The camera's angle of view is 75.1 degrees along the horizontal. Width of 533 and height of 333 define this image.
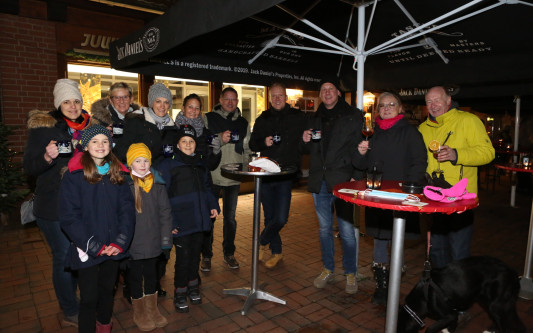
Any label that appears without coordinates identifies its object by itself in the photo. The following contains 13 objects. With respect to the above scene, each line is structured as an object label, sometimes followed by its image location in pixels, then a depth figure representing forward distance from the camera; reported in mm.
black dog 2852
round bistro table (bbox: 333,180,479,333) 2150
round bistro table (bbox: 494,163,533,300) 3953
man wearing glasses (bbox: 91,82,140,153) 3826
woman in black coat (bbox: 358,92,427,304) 3422
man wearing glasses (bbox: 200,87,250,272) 4641
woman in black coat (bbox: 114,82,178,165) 3693
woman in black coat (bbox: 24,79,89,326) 3082
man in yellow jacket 3361
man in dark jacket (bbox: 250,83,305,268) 4656
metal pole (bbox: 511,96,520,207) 8462
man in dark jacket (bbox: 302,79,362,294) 3928
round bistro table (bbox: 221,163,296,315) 3717
